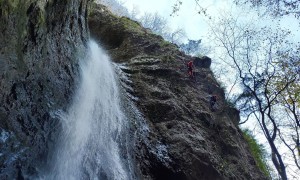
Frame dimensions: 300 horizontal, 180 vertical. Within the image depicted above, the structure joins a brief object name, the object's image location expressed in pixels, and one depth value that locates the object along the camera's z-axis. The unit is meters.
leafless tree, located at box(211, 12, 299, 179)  13.84
